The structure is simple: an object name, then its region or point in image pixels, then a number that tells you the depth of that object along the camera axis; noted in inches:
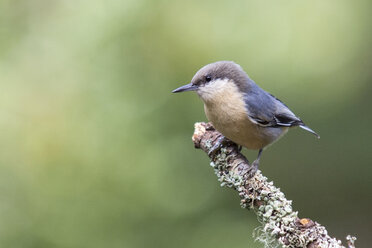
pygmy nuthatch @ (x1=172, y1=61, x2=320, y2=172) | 277.3
